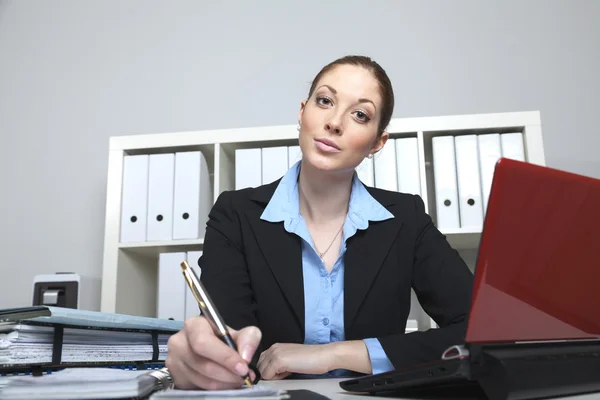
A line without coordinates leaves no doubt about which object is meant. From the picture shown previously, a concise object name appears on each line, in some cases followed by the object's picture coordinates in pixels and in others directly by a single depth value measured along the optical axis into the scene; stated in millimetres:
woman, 1206
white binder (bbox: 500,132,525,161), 1991
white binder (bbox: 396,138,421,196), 2006
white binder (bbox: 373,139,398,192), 2025
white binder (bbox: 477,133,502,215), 1994
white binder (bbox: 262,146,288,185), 2062
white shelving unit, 1994
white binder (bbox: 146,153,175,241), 2053
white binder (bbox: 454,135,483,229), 1969
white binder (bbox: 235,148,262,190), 2073
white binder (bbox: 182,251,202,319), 1991
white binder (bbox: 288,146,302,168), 2059
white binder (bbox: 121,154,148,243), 2064
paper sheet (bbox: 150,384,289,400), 469
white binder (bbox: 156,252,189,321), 1991
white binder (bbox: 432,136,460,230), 1982
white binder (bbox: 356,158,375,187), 2020
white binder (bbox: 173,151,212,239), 2041
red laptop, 519
